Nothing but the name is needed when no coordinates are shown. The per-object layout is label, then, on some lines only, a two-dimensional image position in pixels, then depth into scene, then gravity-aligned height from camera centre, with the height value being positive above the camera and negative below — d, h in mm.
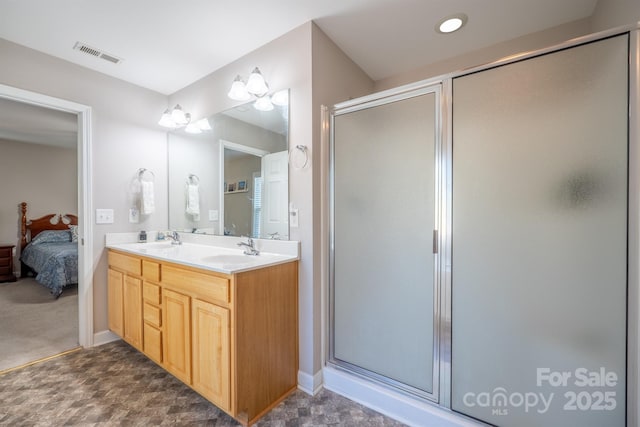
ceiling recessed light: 1739 +1272
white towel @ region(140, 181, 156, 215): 2551 +112
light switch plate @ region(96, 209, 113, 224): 2329 -49
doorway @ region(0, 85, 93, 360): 2258 -142
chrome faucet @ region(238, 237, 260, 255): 1927 -286
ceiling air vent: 2000 +1253
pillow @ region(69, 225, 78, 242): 4816 -428
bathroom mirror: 1928 +310
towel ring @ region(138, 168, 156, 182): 2594 +379
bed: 3527 -586
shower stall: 1086 -143
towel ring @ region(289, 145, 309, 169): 1785 +367
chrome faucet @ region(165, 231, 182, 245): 2613 -278
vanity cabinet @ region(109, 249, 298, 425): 1410 -728
